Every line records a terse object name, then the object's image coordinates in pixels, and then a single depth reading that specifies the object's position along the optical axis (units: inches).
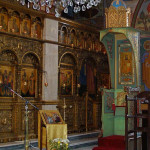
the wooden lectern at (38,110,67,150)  358.3
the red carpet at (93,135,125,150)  404.2
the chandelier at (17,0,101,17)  277.0
